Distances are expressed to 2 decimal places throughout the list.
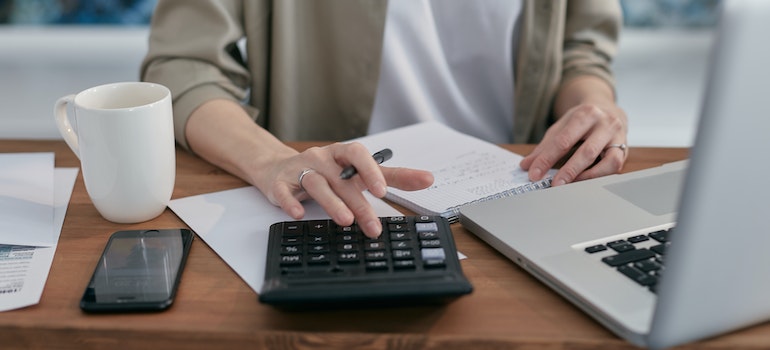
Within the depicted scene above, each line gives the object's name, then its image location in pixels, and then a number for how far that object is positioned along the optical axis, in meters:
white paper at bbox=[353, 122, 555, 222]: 0.78
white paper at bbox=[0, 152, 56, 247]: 0.71
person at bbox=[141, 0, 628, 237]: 1.04
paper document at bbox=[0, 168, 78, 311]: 0.60
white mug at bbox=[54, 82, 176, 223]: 0.69
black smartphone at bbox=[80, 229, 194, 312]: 0.59
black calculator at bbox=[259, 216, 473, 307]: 0.56
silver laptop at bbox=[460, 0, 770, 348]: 0.43
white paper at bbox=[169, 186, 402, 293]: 0.66
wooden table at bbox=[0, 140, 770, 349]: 0.55
